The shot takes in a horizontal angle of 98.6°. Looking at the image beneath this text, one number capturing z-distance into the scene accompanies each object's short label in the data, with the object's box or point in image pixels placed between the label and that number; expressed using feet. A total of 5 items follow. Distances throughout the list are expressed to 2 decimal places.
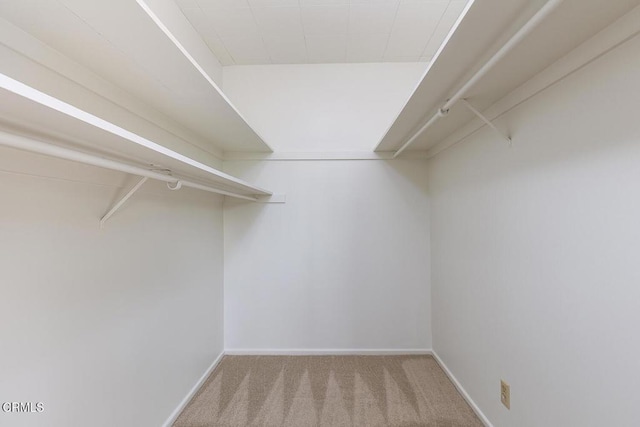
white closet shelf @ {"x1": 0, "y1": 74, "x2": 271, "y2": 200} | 1.93
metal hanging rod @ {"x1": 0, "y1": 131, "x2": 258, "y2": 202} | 2.11
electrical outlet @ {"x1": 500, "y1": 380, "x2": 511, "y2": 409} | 4.74
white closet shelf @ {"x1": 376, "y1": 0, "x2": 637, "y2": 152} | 2.81
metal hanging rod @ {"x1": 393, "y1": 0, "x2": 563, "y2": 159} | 2.50
